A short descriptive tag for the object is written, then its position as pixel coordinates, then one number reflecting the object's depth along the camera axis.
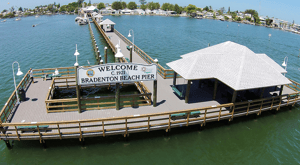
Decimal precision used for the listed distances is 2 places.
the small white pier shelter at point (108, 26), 45.39
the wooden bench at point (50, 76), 19.88
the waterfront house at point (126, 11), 172.88
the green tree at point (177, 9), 196.12
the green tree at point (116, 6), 179.50
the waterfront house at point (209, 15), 180.38
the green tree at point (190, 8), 191.12
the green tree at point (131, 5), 195.19
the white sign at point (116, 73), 13.48
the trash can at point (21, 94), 15.45
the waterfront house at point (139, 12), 180.50
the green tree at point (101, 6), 189.14
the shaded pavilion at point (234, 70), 14.88
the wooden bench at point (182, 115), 13.89
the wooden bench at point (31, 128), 12.08
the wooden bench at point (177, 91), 16.44
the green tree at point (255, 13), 151.25
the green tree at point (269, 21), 141.50
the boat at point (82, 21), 81.70
